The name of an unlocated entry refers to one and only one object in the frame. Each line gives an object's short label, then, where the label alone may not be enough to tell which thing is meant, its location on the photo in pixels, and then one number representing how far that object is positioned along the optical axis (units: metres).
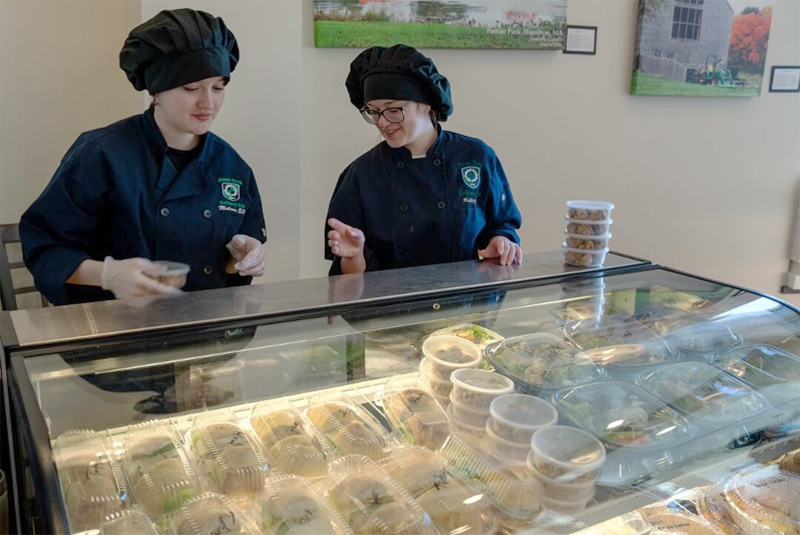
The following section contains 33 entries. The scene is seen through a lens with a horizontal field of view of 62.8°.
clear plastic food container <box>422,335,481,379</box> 1.27
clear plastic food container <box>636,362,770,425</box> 1.21
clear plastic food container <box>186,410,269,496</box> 0.98
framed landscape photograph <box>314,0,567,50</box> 2.75
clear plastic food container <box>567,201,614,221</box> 1.73
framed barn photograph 3.43
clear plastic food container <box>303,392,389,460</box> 1.08
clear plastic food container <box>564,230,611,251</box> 1.74
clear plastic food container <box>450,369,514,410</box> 1.18
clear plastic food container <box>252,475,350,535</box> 0.91
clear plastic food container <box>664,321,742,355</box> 1.41
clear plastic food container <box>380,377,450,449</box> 1.12
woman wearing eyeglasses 1.92
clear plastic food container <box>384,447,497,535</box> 0.93
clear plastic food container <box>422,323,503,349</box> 1.37
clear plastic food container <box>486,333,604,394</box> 1.26
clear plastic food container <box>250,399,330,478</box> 1.03
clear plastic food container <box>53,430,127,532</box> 0.84
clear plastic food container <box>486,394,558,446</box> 1.09
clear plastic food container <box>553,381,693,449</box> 1.11
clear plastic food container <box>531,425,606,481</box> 1.01
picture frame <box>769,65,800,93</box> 3.86
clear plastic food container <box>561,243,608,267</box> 1.75
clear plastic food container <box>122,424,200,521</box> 0.92
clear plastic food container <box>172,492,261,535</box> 0.88
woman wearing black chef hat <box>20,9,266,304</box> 1.64
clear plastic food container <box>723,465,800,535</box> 1.20
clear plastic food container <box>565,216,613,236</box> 1.73
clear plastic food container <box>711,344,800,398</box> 1.30
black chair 1.93
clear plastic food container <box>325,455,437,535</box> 0.91
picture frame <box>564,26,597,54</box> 3.29
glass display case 0.94
